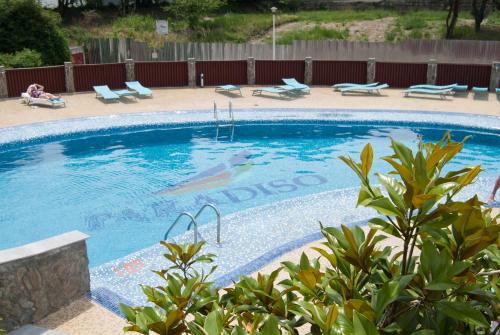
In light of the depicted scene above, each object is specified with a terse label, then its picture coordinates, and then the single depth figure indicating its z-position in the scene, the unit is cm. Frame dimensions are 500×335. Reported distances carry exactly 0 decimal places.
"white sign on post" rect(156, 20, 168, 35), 3579
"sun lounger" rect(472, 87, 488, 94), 2081
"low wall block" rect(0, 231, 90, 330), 566
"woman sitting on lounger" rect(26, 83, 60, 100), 1890
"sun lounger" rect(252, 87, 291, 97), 2094
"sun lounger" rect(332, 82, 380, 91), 2184
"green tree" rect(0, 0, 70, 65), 2648
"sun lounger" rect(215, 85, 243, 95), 2144
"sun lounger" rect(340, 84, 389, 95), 2131
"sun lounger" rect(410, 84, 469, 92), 2083
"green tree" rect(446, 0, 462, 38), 3542
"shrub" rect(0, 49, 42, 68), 2264
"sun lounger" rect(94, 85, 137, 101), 1969
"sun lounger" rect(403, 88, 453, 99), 2055
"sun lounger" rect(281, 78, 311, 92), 2138
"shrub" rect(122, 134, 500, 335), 211
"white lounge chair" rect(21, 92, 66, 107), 1886
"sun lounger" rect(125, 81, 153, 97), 2036
